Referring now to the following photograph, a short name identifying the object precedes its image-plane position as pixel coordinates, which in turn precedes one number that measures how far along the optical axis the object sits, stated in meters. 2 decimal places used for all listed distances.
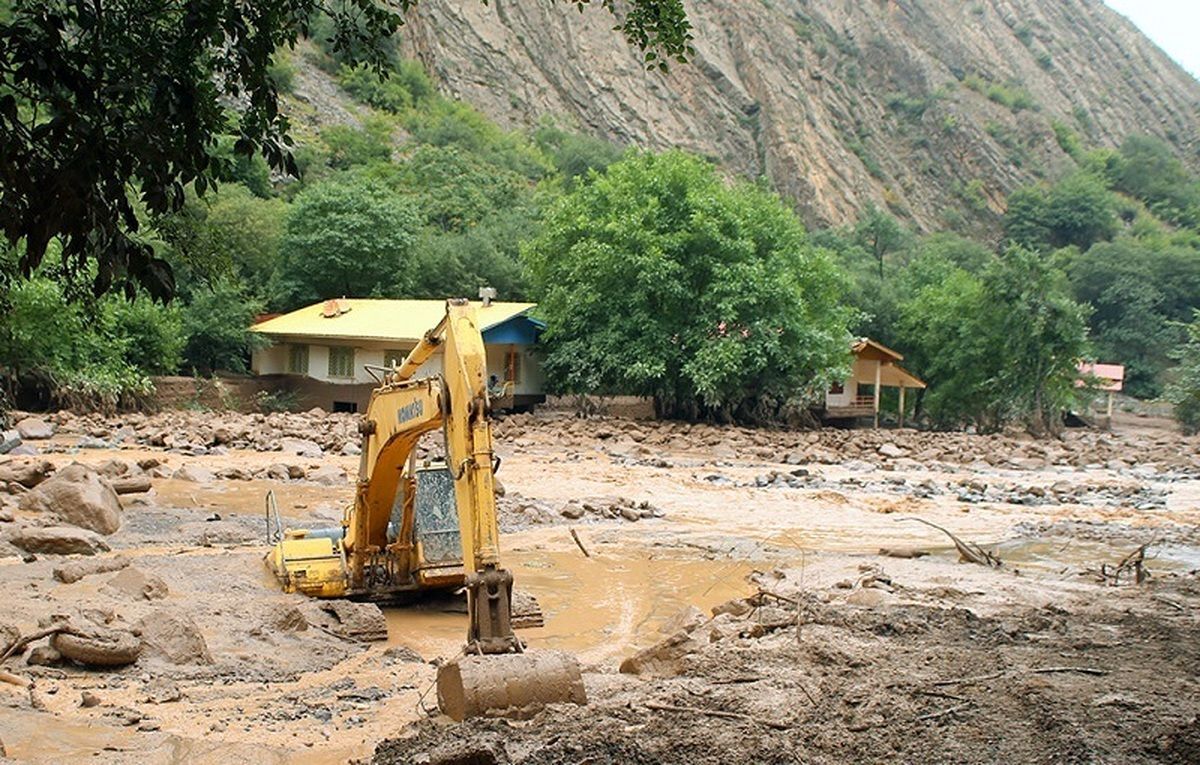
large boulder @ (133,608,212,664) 8.46
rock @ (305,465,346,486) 21.39
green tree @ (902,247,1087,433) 38.62
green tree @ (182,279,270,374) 36.00
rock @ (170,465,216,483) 20.50
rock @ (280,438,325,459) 25.53
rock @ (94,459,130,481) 18.92
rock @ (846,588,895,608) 10.54
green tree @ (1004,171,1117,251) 83.06
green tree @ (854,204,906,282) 68.25
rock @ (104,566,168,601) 10.25
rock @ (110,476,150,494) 17.69
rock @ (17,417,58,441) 24.20
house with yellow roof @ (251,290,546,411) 35.88
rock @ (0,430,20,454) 21.75
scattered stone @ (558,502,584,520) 18.56
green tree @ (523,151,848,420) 34.38
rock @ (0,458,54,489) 15.97
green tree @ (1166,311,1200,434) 41.03
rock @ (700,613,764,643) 9.07
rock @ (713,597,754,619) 10.30
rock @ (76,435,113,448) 24.48
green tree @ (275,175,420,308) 39.75
